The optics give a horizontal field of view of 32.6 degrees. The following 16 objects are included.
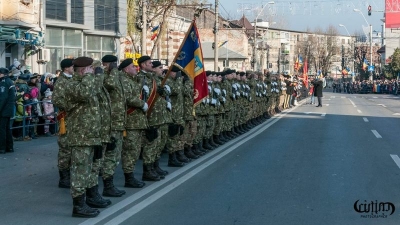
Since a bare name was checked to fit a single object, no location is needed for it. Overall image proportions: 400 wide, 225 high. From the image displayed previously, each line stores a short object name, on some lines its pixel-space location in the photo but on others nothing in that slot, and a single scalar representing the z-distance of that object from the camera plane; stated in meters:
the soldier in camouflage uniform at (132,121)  10.18
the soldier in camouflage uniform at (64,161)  10.60
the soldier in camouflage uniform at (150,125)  11.16
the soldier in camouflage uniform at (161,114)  11.53
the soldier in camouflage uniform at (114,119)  9.68
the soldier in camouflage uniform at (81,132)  8.32
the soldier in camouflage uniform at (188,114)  13.45
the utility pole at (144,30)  27.42
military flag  12.88
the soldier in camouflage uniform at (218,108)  16.36
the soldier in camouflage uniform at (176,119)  12.55
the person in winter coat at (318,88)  38.03
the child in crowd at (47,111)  18.66
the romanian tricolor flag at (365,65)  94.99
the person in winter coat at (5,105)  14.72
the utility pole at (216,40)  37.59
